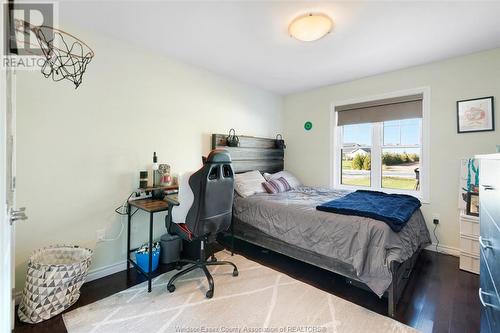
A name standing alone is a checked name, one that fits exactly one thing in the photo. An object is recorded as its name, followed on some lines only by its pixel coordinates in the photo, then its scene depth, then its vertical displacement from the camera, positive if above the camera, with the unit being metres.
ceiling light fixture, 2.03 +1.28
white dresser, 2.45 -0.83
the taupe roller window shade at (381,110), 3.25 +0.87
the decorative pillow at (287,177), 3.85 -0.20
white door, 0.85 -0.12
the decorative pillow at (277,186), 3.40 -0.31
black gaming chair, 2.00 -0.38
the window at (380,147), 3.35 +0.31
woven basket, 1.68 -0.95
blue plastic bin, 2.40 -1.01
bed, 1.87 -0.70
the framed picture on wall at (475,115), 2.70 +0.63
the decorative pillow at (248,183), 3.20 -0.26
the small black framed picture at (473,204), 2.53 -0.41
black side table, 2.11 -0.42
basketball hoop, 1.98 +0.96
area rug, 1.67 -1.17
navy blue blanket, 2.02 -0.41
